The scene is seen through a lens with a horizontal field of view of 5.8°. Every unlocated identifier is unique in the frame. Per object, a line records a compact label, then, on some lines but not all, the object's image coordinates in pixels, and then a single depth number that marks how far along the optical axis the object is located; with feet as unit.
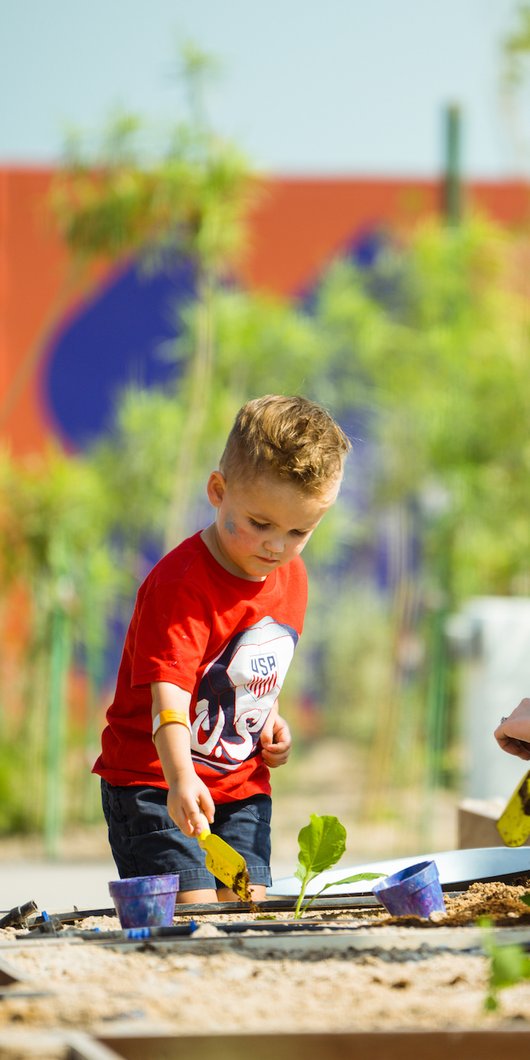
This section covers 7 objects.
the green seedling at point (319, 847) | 21.84
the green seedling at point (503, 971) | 19.94
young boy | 22.22
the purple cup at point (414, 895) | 21.50
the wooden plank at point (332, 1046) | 19.66
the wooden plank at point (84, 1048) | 19.46
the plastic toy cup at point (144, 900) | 21.29
